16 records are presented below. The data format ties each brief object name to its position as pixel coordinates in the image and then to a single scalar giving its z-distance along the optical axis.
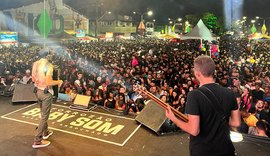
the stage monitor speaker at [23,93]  7.67
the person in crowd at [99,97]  7.93
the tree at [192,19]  50.80
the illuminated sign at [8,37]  24.62
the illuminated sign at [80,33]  34.36
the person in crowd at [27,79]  9.84
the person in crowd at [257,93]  8.08
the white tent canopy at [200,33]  14.98
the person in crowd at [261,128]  5.47
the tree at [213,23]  45.25
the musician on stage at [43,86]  4.78
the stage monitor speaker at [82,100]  7.26
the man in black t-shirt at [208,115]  2.34
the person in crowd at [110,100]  7.68
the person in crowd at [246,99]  7.43
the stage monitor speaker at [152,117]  5.66
